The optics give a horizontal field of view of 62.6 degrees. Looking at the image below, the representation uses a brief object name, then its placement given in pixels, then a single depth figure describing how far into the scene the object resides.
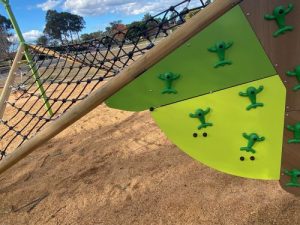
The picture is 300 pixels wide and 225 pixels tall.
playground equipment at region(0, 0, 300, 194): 0.78
